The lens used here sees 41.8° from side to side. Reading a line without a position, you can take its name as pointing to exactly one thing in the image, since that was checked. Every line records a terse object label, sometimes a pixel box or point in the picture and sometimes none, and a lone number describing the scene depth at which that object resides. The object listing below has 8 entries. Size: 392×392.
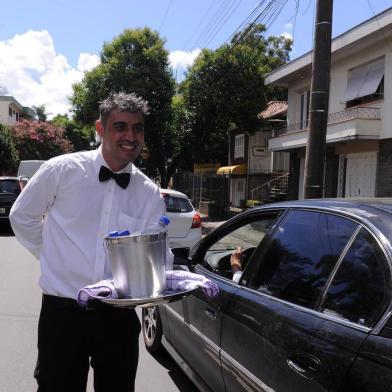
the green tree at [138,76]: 21.22
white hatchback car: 9.78
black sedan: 2.02
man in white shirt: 2.50
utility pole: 7.32
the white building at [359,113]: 13.99
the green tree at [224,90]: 20.42
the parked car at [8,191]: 14.80
